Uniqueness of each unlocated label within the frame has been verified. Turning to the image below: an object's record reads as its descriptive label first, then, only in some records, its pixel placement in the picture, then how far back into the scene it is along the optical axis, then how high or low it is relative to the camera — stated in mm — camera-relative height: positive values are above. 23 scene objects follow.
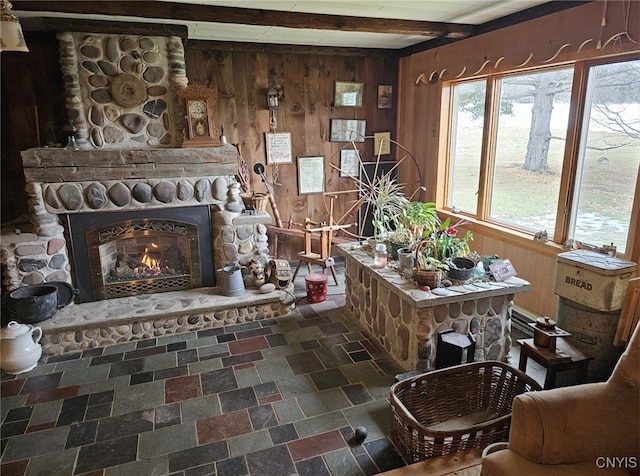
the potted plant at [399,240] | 3280 -759
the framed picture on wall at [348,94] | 4961 +565
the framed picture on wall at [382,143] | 5262 -13
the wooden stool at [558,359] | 2285 -1173
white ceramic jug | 2830 -1371
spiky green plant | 3480 -535
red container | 3947 -1343
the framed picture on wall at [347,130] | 5059 +144
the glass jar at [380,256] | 3184 -858
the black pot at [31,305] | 3113 -1184
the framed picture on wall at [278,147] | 4816 -52
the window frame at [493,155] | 2975 -119
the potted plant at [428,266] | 2734 -813
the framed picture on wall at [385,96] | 5172 +556
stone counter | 2664 -1133
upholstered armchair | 1484 -1024
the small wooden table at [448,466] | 1903 -1458
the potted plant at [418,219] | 3270 -594
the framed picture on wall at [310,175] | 5020 -386
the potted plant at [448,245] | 3012 -730
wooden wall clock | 3559 +235
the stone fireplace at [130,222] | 3318 -664
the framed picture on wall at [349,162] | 5176 -240
